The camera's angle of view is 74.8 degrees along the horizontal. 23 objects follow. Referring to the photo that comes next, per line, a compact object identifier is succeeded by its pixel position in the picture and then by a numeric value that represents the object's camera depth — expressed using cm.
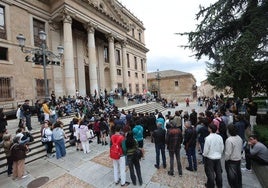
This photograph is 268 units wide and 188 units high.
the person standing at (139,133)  742
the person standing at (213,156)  474
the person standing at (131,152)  526
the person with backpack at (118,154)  532
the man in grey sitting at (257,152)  541
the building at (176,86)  5119
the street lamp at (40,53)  996
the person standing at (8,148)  642
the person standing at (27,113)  1002
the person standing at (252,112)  998
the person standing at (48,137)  829
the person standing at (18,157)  630
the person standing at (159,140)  634
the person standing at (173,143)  585
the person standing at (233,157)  457
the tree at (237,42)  782
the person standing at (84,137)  852
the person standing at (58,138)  802
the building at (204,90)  7164
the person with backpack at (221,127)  746
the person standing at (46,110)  1045
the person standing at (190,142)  605
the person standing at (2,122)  842
